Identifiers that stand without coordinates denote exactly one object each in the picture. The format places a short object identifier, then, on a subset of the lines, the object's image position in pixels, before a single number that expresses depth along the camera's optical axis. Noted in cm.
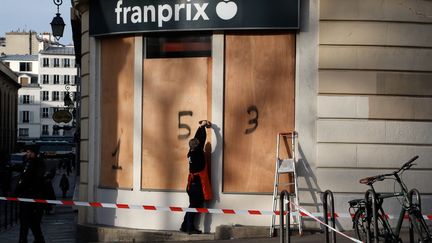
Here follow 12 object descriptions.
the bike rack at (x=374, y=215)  987
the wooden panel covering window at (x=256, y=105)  1423
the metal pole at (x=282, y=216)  1070
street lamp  2762
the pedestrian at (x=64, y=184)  4106
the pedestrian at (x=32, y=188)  1537
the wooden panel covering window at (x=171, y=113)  1454
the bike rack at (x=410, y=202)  1027
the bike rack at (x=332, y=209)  1062
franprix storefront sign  1411
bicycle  1014
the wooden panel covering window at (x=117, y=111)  1528
